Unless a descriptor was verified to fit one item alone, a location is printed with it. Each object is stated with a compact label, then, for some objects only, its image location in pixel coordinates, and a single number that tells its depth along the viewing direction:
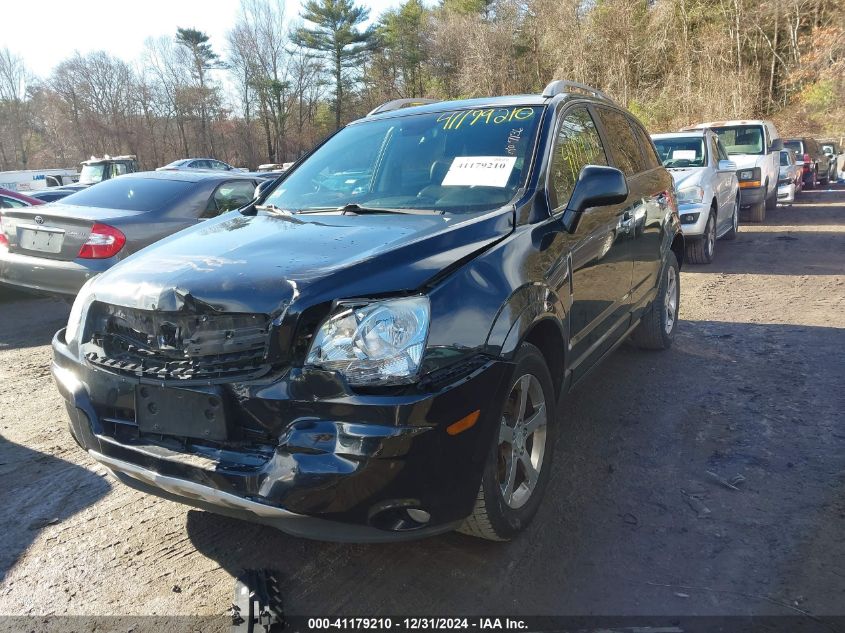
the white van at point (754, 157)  12.95
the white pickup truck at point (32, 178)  31.00
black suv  2.18
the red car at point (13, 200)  9.18
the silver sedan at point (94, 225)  5.92
